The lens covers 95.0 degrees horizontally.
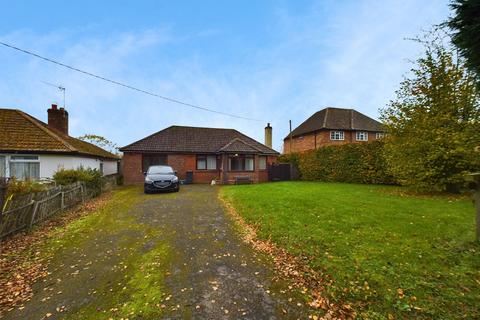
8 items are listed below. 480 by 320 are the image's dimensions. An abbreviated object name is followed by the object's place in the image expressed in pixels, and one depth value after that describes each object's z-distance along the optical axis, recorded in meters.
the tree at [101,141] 39.68
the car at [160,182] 14.37
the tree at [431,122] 10.67
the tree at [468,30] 2.52
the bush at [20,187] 7.19
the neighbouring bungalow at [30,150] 13.34
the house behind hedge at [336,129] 30.20
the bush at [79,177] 11.21
